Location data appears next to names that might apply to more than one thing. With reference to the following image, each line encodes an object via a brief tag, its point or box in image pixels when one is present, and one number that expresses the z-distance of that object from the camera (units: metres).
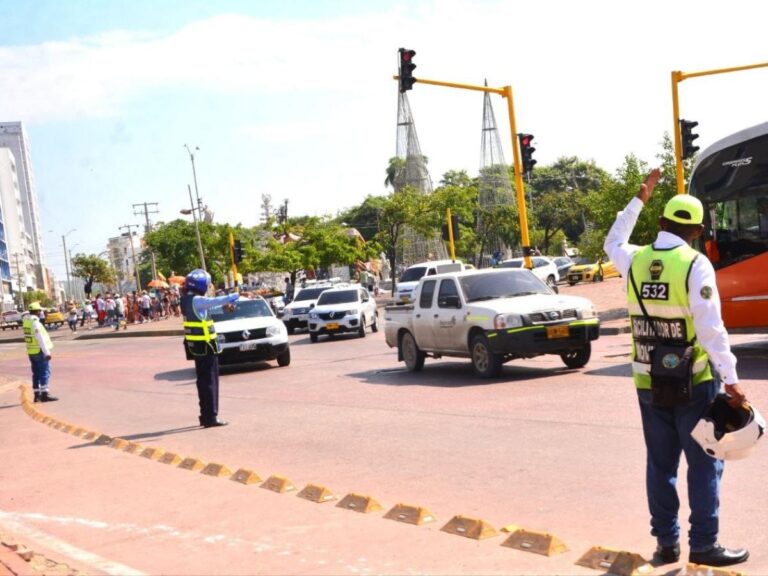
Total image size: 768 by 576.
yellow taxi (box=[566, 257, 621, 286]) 55.84
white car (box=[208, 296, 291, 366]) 21.67
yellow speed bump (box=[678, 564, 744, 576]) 5.14
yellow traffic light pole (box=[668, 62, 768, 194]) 22.08
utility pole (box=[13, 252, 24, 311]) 126.25
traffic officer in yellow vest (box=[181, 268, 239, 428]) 12.65
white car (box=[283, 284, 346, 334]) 35.88
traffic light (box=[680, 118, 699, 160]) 22.48
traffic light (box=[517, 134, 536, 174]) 26.02
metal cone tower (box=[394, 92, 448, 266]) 82.75
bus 15.39
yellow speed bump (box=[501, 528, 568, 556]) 6.00
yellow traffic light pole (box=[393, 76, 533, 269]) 25.31
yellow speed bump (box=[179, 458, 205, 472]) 9.97
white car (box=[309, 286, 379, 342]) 30.14
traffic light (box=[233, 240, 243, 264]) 44.62
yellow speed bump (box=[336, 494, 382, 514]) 7.48
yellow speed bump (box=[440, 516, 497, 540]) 6.45
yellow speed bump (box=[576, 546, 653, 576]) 5.43
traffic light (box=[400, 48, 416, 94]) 23.47
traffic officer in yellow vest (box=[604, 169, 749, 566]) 5.23
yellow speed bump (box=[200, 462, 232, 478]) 9.49
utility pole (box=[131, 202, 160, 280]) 117.00
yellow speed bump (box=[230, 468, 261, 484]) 8.95
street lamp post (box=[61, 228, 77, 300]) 133.93
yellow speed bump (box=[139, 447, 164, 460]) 10.99
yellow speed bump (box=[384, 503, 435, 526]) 6.98
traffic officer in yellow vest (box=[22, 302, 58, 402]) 19.19
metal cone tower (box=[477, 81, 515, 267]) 84.38
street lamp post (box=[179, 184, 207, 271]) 76.87
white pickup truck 15.31
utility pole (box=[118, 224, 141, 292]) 123.39
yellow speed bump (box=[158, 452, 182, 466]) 10.51
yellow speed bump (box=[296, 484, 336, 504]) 7.97
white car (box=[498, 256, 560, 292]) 46.88
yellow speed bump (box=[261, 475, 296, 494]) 8.45
